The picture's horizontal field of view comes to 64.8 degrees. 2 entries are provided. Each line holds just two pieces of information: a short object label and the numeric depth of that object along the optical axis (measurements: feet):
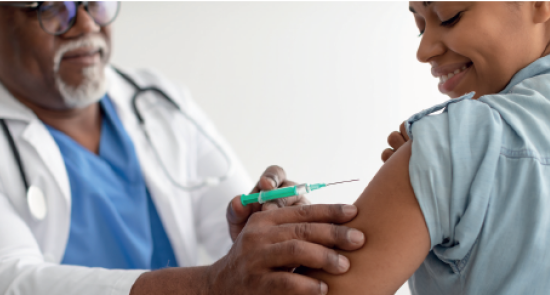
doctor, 3.42
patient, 1.91
